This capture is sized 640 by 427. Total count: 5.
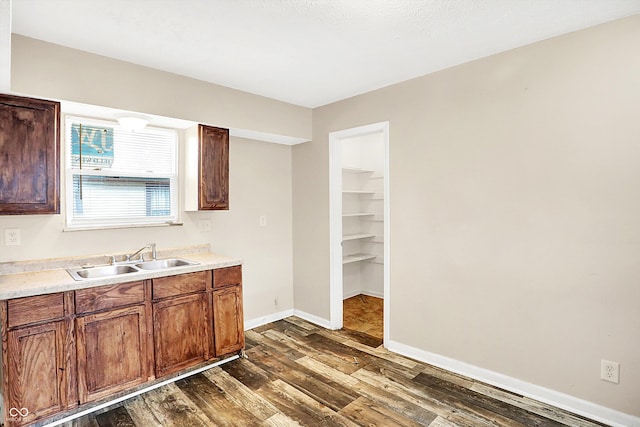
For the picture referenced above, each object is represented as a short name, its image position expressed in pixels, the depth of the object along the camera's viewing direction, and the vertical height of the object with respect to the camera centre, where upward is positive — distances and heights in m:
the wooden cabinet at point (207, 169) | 3.12 +0.43
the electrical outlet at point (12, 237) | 2.41 -0.15
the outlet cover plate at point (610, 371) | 2.14 -1.04
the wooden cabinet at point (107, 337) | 2.05 -0.88
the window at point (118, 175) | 2.75 +0.35
